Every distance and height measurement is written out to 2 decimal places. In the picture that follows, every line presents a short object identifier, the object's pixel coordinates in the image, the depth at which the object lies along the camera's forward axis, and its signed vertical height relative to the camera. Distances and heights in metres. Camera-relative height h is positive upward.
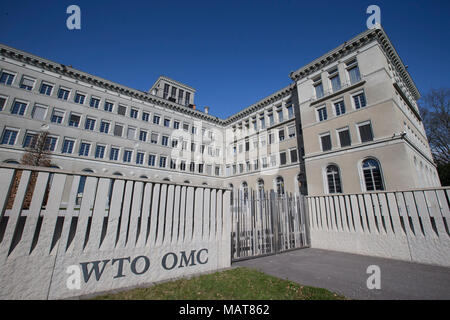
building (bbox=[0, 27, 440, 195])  15.84 +9.28
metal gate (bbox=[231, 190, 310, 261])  6.43 -0.66
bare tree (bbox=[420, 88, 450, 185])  24.87 +10.51
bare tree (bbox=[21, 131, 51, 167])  17.07 +5.13
